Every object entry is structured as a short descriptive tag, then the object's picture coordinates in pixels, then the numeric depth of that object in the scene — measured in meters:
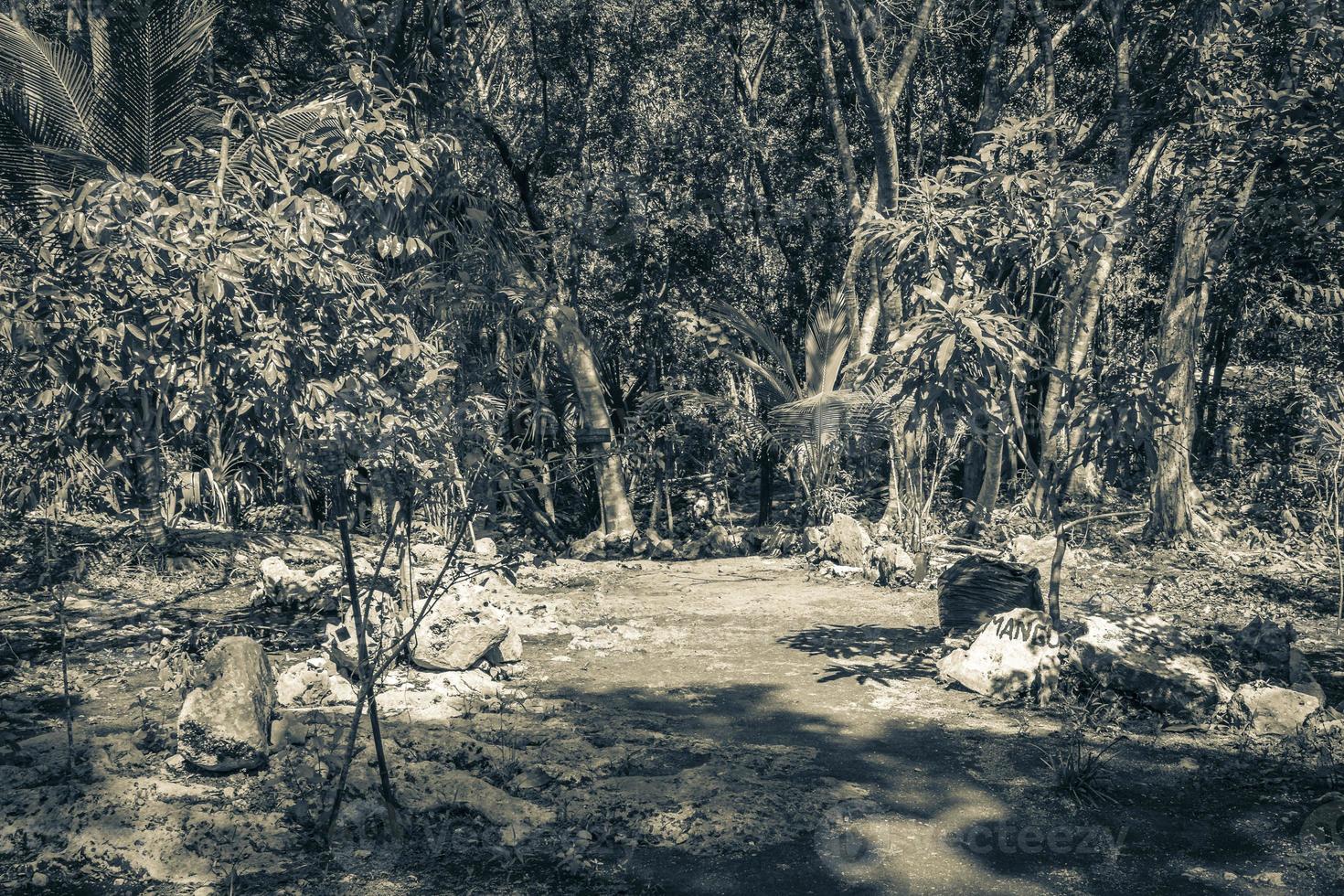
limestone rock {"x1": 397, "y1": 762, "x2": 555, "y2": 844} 4.65
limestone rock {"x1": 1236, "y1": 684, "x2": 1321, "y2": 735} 5.79
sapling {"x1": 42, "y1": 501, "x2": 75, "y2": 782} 4.93
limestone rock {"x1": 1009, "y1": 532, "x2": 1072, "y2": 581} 10.36
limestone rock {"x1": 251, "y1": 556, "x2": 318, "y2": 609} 8.70
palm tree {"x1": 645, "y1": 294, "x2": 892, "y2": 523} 11.81
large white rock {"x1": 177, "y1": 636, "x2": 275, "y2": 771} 5.03
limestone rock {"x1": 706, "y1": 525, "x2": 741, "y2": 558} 13.01
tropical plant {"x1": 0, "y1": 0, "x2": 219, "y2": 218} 7.53
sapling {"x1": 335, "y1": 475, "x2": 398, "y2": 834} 4.44
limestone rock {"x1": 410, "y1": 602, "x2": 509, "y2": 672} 7.03
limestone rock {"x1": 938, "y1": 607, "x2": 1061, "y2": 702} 6.52
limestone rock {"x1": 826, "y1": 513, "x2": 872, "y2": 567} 11.14
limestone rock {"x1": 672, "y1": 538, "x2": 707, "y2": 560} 12.73
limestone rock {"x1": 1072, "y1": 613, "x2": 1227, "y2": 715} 6.12
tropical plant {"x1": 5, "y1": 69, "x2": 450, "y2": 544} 4.34
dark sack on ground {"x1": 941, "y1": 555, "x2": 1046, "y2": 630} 7.63
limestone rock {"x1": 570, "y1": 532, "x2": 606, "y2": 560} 12.94
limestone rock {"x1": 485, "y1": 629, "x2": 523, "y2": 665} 7.42
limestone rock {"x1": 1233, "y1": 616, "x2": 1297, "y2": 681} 6.85
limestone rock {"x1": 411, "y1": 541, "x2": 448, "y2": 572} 10.23
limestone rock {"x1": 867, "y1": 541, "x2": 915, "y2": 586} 10.54
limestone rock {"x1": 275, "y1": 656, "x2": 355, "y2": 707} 6.27
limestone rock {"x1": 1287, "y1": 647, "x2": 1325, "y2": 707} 6.34
